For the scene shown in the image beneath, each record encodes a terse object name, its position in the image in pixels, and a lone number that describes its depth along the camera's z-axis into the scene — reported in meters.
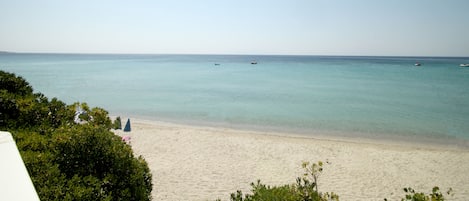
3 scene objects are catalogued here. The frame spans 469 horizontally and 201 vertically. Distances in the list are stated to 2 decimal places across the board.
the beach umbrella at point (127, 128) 16.19
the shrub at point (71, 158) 3.51
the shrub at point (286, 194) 3.51
